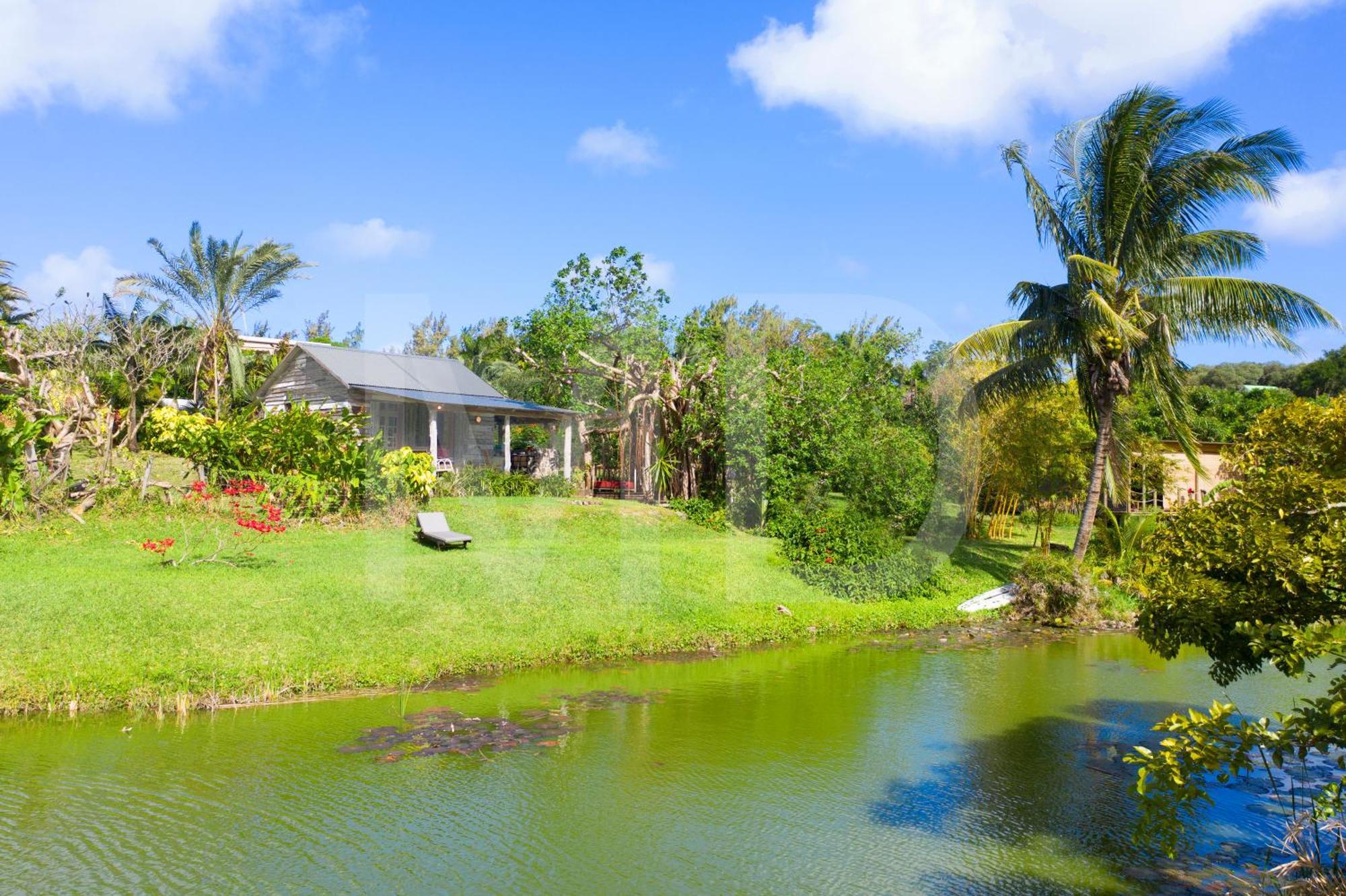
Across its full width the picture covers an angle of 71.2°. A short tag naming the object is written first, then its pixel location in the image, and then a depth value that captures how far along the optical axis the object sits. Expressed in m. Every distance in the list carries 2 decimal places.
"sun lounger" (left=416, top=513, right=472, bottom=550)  15.79
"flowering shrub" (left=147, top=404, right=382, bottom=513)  17.09
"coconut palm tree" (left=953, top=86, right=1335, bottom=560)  16.73
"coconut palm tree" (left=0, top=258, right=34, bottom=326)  28.31
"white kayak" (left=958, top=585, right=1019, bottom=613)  17.33
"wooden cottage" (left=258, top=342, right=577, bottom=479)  23.92
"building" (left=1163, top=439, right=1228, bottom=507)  28.98
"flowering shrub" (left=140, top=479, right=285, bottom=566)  13.26
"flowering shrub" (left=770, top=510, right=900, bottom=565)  18.11
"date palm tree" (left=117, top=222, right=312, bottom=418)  30.31
